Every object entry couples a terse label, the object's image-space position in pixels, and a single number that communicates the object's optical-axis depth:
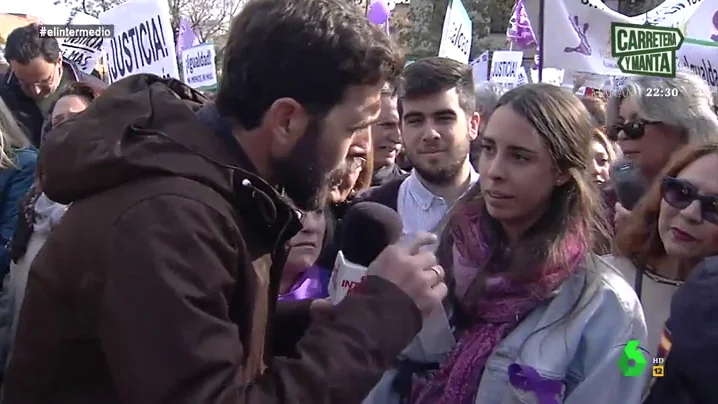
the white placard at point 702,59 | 4.86
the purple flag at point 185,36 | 10.98
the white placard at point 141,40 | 5.65
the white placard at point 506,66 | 9.52
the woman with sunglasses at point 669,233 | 2.47
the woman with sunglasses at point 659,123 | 3.55
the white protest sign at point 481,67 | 10.24
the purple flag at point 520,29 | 11.00
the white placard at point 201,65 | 9.12
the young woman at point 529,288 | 2.04
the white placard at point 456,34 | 7.07
